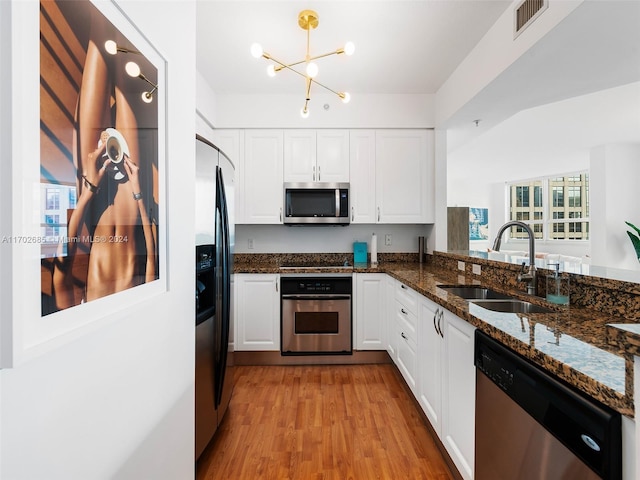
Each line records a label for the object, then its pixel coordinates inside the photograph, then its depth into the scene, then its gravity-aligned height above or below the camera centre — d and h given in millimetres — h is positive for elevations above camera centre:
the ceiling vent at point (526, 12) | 1676 +1237
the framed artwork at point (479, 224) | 8906 +376
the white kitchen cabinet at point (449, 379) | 1393 -724
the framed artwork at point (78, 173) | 479 +121
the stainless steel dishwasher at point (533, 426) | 737 -531
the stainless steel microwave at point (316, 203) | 3273 +357
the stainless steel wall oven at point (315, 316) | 3031 -744
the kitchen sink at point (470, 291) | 2066 -358
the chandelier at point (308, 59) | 1746 +1055
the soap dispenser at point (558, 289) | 1556 -256
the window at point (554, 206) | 7070 +742
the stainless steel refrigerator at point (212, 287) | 1580 -265
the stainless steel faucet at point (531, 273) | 1785 -203
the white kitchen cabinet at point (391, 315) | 2787 -713
